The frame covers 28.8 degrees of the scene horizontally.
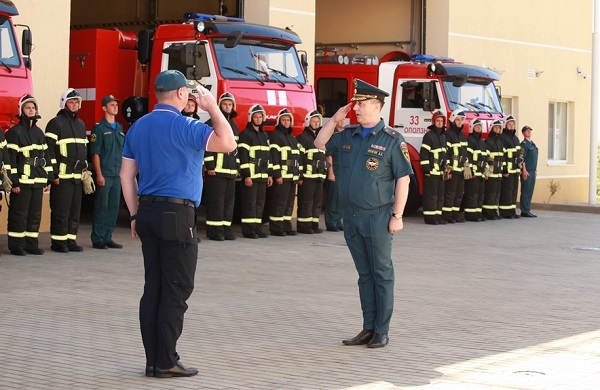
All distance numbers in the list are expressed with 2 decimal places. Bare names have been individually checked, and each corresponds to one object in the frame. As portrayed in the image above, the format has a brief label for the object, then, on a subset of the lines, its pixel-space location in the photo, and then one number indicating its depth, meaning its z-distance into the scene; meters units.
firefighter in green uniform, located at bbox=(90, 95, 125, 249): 15.06
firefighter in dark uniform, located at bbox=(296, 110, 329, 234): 17.86
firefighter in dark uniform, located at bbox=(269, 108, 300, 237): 17.20
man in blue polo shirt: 7.34
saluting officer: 8.55
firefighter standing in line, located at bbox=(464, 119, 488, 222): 21.05
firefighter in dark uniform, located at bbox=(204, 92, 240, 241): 16.25
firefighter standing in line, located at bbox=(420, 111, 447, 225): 20.16
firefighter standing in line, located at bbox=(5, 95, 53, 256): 13.79
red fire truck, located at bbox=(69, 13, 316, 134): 17.09
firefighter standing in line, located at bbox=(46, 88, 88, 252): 14.34
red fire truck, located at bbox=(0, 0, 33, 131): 13.93
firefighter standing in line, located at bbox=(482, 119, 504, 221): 21.56
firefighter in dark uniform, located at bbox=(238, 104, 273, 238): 16.70
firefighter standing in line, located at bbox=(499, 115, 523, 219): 22.09
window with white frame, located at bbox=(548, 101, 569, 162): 30.45
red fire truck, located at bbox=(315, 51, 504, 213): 21.17
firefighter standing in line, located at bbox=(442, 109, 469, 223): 20.50
